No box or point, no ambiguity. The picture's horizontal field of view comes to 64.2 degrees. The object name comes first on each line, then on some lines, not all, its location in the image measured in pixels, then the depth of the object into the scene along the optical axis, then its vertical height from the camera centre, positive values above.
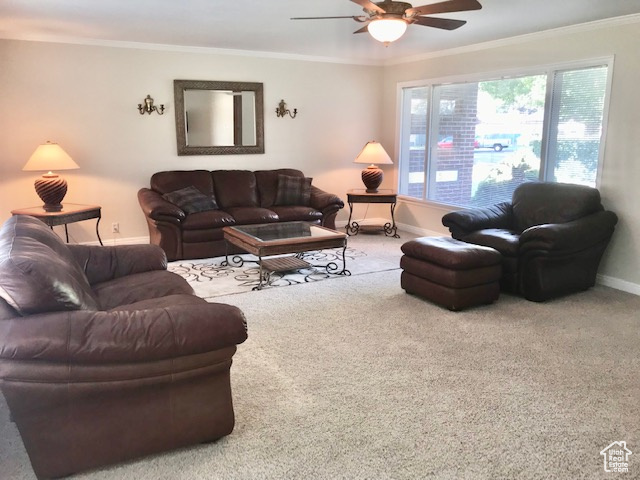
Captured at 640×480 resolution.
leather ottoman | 3.89 -0.97
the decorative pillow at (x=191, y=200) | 5.66 -0.61
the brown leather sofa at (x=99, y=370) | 1.89 -0.86
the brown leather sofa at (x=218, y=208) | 5.40 -0.73
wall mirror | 6.14 +0.34
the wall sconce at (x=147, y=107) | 5.91 +0.42
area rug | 4.63 -1.24
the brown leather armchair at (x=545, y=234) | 4.12 -0.75
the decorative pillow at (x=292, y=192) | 6.40 -0.58
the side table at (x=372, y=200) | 6.74 -0.71
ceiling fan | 3.09 +0.83
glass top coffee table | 4.44 -0.85
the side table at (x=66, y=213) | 4.95 -0.69
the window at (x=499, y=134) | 4.80 +0.13
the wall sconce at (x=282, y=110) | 6.71 +0.46
